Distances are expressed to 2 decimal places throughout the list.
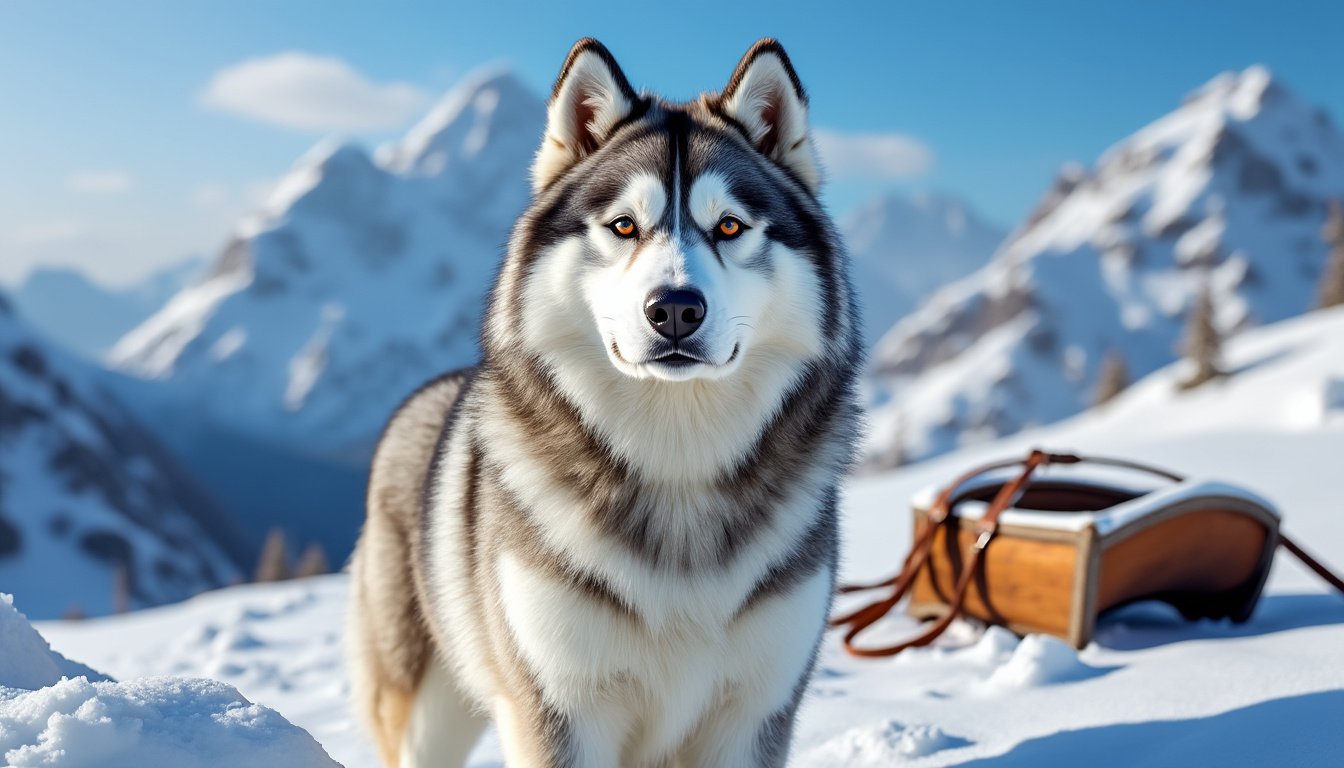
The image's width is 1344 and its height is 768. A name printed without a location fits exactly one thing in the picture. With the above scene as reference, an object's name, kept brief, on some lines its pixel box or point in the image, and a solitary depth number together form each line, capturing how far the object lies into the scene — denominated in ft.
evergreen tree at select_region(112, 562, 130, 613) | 152.90
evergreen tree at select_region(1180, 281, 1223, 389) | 93.76
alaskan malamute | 8.26
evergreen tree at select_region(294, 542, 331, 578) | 125.08
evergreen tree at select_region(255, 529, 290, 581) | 124.57
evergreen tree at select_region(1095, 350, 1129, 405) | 127.03
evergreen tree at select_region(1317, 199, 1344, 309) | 108.27
